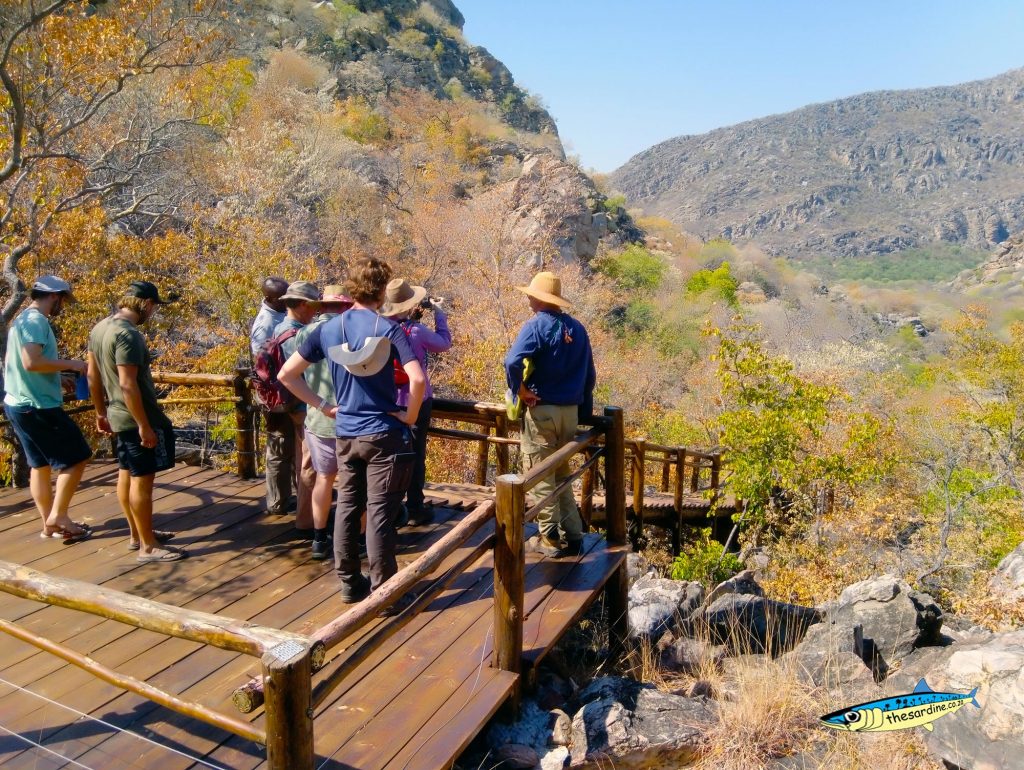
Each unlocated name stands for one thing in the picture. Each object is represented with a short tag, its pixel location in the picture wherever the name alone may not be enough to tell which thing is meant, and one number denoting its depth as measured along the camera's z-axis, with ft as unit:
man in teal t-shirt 13.33
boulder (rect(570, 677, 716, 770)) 9.91
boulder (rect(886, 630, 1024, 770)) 10.06
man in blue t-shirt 11.09
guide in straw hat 13.44
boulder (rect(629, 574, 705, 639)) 15.72
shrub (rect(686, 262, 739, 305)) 134.49
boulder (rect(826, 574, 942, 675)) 15.34
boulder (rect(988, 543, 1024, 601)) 21.37
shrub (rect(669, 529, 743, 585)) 28.02
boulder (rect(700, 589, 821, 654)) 16.31
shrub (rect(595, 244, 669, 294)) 118.42
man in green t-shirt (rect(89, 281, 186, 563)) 12.57
